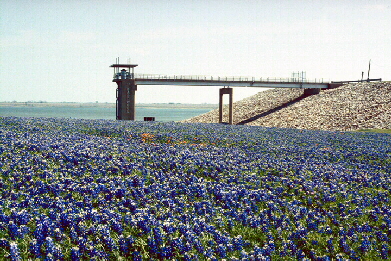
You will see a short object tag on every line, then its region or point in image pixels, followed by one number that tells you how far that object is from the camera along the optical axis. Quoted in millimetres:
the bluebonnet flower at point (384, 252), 6770
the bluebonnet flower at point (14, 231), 6094
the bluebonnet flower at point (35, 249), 5695
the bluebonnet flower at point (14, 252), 5376
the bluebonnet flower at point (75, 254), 5736
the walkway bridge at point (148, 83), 51219
